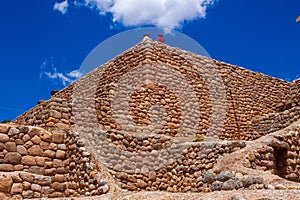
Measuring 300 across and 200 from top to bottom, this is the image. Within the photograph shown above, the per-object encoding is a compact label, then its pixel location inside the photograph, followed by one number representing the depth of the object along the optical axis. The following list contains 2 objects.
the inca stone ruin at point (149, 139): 8.74
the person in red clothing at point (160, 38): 15.66
